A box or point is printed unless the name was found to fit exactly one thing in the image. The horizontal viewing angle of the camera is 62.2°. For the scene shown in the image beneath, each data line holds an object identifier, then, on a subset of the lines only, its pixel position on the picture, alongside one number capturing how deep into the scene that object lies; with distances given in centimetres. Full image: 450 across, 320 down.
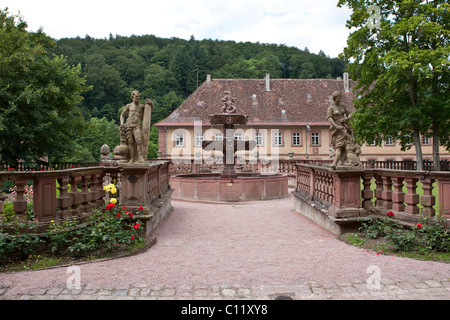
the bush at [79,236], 533
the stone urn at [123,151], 742
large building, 4103
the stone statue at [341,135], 752
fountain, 1469
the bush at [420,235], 564
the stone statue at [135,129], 757
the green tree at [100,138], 6353
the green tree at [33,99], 2120
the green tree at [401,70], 2120
